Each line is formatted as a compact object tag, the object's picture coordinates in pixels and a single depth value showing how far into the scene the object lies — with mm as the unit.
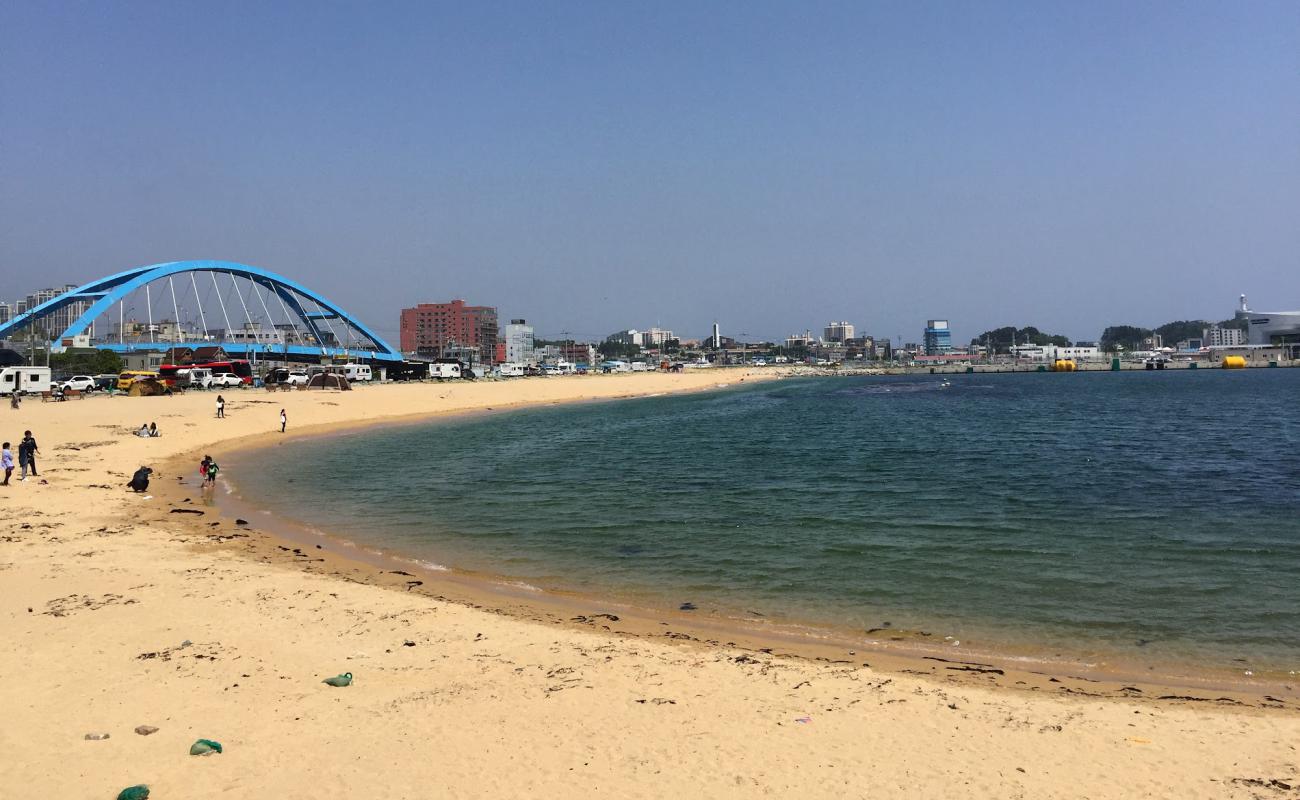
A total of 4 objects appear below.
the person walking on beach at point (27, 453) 20859
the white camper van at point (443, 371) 103188
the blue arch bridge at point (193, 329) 89938
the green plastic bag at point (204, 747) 6344
